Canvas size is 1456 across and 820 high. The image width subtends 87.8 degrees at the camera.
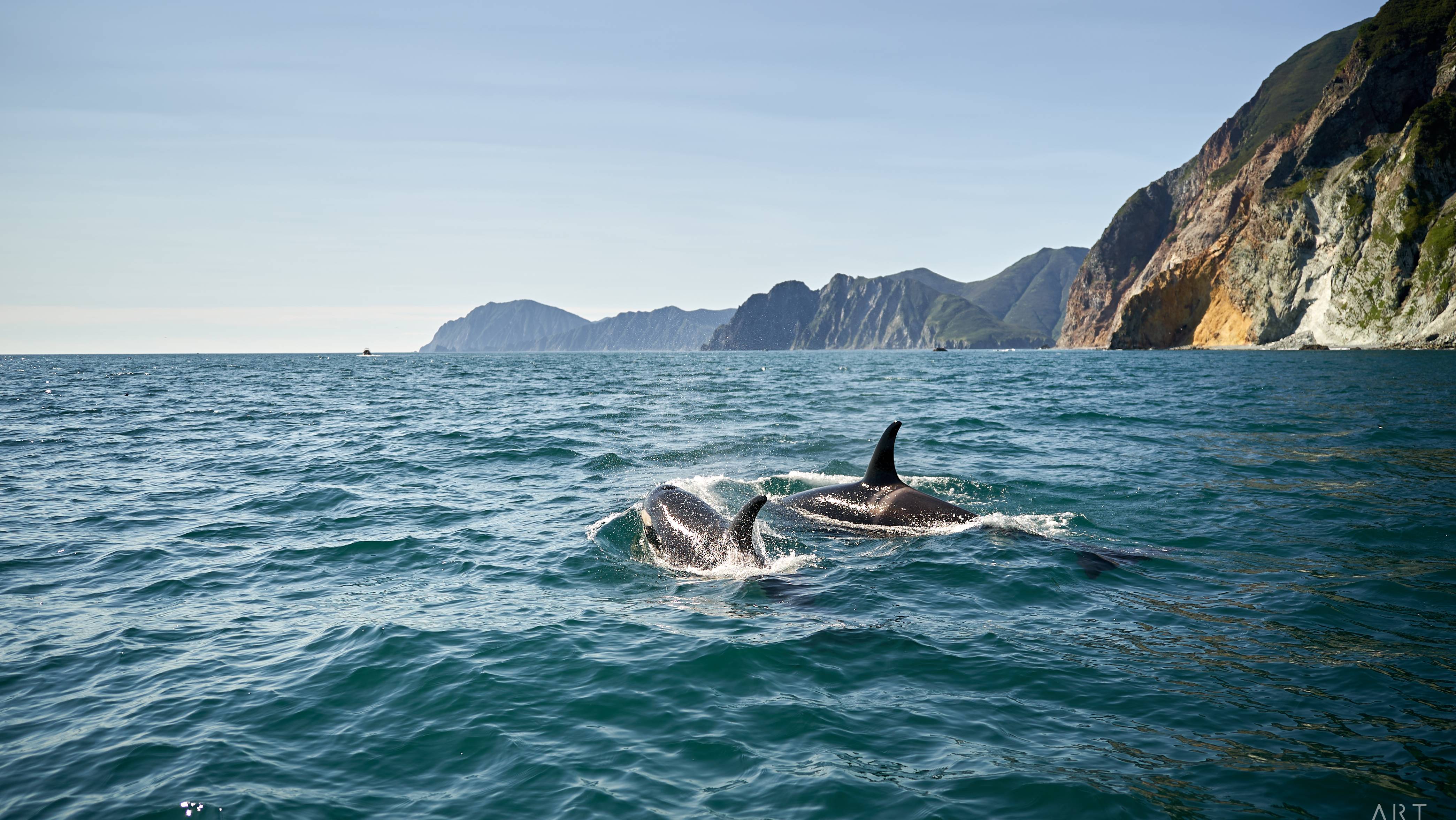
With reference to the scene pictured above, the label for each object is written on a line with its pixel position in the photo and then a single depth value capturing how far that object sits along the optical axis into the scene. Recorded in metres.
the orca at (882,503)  14.90
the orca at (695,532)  12.34
